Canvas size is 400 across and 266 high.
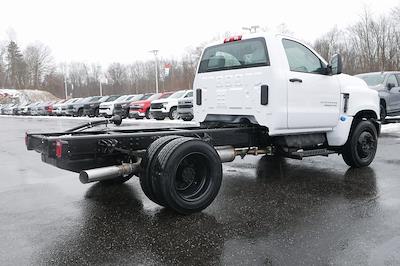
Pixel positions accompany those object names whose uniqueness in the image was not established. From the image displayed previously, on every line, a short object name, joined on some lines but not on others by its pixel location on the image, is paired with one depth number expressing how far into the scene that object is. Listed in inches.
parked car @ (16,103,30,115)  1729.8
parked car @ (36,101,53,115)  1563.7
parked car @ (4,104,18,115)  1825.8
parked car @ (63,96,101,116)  1274.6
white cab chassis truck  179.3
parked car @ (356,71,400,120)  538.3
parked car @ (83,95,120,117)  1200.8
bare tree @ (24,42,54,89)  3693.4
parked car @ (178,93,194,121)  737.0
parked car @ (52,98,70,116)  1390.3
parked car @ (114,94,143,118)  979.9
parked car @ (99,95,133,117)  1058.1
